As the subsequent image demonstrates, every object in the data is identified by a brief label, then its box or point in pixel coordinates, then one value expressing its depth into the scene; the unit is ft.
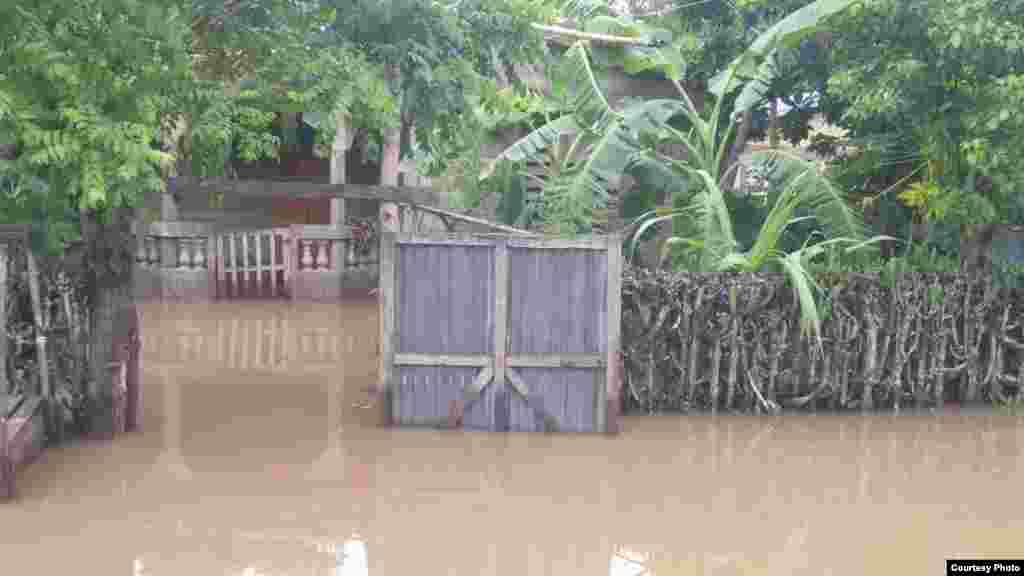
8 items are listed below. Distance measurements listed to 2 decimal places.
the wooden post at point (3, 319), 21.06
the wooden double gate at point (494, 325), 28.32
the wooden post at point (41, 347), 24.85
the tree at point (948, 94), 29.89
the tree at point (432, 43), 25.27
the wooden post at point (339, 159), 48.08
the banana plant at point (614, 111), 34.71
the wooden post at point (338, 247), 53.47
